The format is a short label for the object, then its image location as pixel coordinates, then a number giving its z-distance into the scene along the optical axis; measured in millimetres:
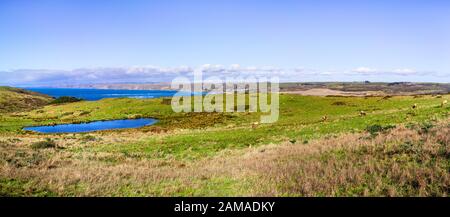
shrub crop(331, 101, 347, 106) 81019
